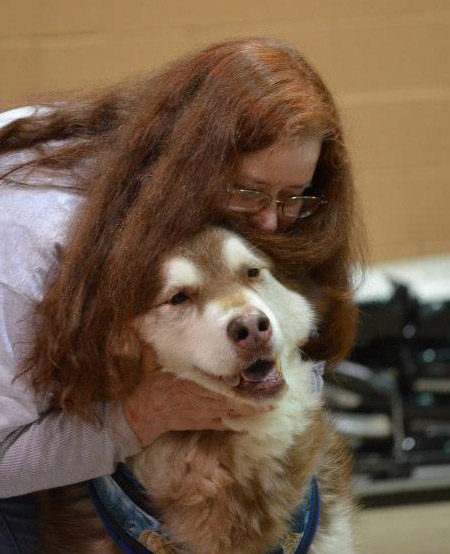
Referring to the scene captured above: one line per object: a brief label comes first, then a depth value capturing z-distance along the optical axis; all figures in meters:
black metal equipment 4.94
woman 3.57
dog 3.55
